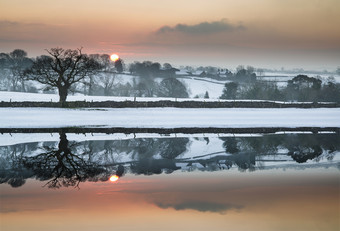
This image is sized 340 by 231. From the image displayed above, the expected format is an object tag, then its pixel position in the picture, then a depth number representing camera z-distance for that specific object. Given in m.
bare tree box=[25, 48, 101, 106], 63.66
